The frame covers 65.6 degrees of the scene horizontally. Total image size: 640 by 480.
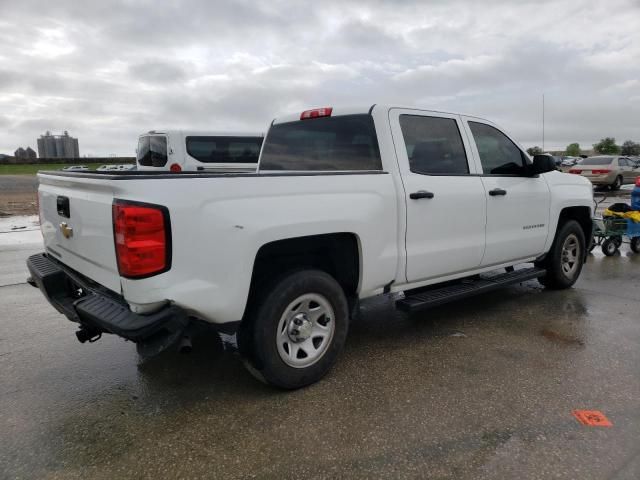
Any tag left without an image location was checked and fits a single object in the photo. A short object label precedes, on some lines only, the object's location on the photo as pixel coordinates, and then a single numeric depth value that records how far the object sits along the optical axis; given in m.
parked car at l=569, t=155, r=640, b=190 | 21.36
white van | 13.75
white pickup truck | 2.71
